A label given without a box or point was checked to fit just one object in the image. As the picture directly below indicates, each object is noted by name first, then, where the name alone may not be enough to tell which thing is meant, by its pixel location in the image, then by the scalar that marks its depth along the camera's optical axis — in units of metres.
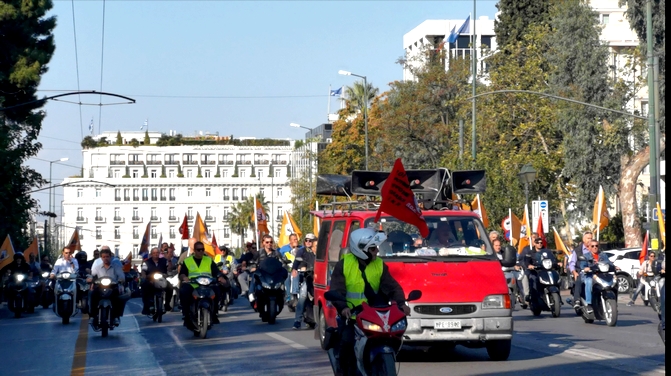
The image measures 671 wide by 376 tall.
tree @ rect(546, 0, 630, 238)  47.78
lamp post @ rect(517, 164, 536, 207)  33.43
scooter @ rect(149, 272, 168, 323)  22.41
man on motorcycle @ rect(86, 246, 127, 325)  19.16
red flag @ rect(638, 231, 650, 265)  28.70
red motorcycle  8.59
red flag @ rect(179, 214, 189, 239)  39.84
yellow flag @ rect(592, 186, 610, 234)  33.50
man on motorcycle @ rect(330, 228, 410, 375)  9.12
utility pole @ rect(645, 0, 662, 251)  30.36
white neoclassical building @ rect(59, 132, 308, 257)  145.88
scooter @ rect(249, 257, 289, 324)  20.78
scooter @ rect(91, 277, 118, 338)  18.77
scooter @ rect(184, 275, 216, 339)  17.50
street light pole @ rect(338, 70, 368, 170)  53.94
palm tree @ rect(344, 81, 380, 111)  84.56
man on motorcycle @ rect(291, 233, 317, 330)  18.78
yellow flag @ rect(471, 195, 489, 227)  30.62
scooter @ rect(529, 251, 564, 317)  20.75
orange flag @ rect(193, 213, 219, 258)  37.75
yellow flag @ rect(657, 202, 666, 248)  27.18
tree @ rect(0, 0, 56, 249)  41.97
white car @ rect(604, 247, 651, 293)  36.81
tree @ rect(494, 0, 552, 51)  62.03
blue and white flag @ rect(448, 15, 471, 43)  71.31
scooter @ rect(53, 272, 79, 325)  22.97
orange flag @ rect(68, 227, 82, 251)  42.31
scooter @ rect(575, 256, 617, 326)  18.53
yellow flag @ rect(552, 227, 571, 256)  32.05
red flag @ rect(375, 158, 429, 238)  12.76
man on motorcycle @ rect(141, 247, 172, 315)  23.00
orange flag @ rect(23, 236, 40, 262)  39.16
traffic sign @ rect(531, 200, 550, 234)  33.83
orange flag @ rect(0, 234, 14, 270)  32.92
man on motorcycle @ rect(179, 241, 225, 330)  17.69
